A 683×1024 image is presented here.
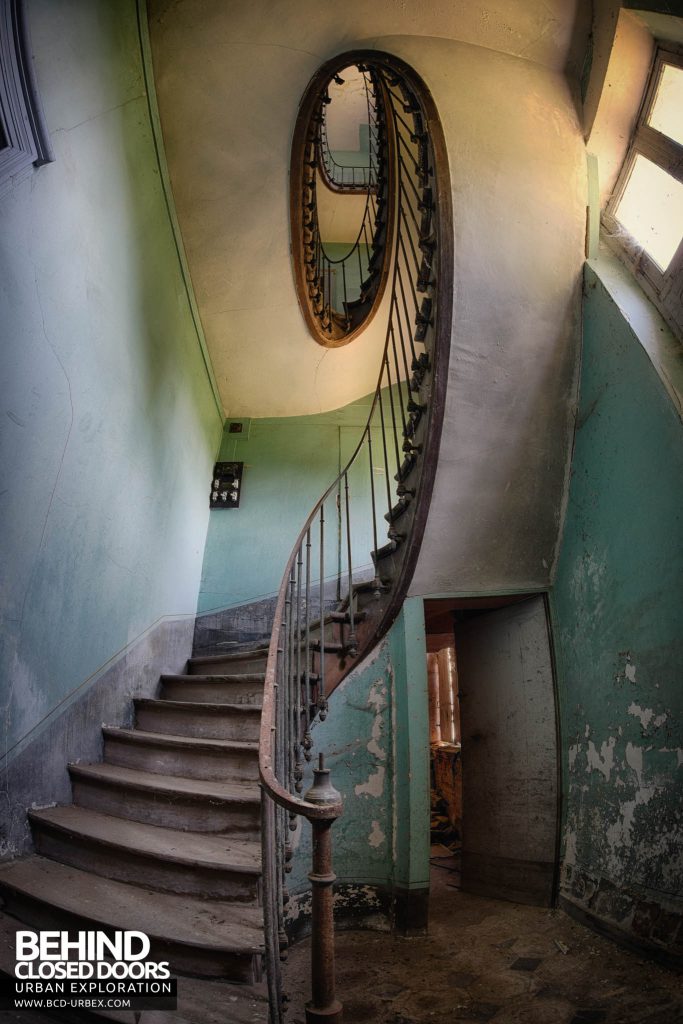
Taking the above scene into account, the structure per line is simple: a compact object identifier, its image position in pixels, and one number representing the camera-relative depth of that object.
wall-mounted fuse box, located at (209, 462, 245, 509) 5.15
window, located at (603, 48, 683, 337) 2.91
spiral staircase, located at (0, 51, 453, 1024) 1.71
